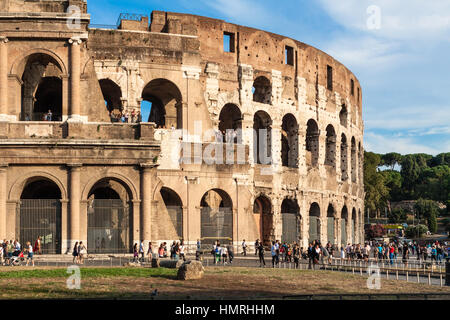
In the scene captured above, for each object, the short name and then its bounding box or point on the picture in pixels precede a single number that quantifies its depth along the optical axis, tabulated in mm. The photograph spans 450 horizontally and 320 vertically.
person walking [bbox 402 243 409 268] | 33812
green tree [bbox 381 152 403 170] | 126875
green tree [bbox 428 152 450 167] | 140325
